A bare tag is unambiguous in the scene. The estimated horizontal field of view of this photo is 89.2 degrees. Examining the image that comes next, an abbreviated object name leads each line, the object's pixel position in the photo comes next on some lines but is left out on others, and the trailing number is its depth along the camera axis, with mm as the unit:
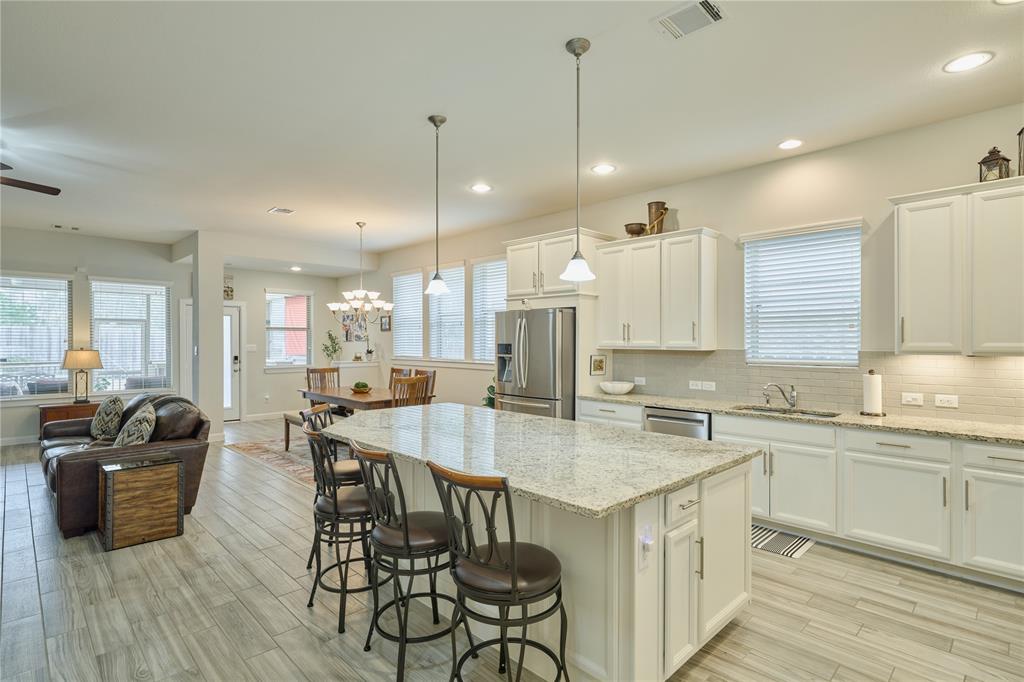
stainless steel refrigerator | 4906
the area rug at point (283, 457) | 5479
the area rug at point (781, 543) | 3482
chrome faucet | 4055
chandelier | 6633
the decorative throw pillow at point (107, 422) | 4906
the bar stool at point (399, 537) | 2141
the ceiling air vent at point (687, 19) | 2332
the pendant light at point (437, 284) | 3605
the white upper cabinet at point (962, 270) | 3027
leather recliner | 3713
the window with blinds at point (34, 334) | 6742
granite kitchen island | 1871
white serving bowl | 4859
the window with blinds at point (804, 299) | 3895
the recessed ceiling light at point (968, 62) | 2718
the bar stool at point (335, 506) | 2594
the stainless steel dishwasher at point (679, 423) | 4055
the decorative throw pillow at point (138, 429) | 4043
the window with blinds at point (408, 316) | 7984
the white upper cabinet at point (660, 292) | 4414
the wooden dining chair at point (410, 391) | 5742
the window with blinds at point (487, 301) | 6625
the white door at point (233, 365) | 8781
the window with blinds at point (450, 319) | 7203
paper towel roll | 3607
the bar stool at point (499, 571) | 1770
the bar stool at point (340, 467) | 3006
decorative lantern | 3100
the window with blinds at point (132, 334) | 7484
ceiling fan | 3729
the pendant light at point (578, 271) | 2816
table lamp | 6465
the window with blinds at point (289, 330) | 9336
